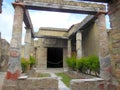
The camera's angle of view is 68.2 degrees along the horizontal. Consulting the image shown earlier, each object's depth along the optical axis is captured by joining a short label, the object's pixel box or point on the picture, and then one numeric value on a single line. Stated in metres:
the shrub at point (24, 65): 5.42
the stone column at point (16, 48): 3.51
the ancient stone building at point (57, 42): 8.35
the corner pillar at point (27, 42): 6.69
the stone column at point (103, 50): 3.64
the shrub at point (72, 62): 7.37
